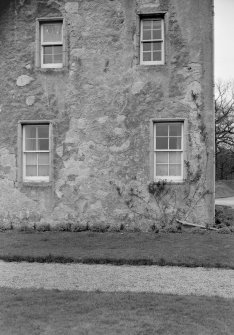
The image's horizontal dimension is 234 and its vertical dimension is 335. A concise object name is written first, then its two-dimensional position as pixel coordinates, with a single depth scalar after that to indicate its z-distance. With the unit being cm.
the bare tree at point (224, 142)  5538
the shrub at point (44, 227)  1373
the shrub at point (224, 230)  1274
